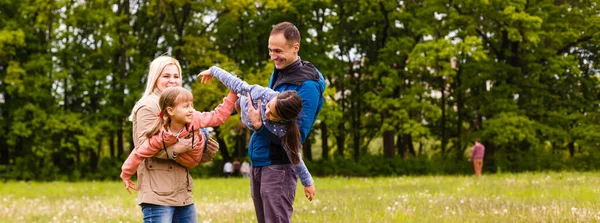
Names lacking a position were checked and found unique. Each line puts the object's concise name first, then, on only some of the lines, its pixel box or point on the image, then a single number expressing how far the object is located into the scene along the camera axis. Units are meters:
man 5.06
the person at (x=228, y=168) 34.75
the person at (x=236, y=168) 36.45
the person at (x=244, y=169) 34.09
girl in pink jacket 4.86
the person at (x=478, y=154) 27.39
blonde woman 4.99
